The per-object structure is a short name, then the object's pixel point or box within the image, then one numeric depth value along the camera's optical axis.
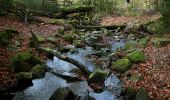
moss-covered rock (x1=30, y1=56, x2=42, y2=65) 7.47
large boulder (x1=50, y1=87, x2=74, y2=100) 5.36
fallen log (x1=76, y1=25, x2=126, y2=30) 14.27
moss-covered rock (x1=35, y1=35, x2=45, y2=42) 10.10
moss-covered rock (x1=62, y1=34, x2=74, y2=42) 11.50
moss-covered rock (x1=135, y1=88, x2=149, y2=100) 5.52
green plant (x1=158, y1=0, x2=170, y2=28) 9.50
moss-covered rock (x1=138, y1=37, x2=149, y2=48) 9.90
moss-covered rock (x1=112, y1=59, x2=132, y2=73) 7.60
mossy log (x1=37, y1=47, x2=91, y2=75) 7.43
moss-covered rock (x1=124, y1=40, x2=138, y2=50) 9.86
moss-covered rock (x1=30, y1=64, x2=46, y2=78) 6.88
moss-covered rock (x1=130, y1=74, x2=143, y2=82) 6.77
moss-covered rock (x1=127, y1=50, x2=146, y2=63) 7.99
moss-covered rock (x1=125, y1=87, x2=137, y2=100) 5.83
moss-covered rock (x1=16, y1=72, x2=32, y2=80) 6.47
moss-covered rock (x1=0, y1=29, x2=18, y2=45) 8.60
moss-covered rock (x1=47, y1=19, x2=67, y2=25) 15.20
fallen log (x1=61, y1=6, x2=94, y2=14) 18.51
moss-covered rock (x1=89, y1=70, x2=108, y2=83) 6.86
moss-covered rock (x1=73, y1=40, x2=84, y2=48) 10.81
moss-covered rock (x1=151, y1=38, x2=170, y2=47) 8.83
